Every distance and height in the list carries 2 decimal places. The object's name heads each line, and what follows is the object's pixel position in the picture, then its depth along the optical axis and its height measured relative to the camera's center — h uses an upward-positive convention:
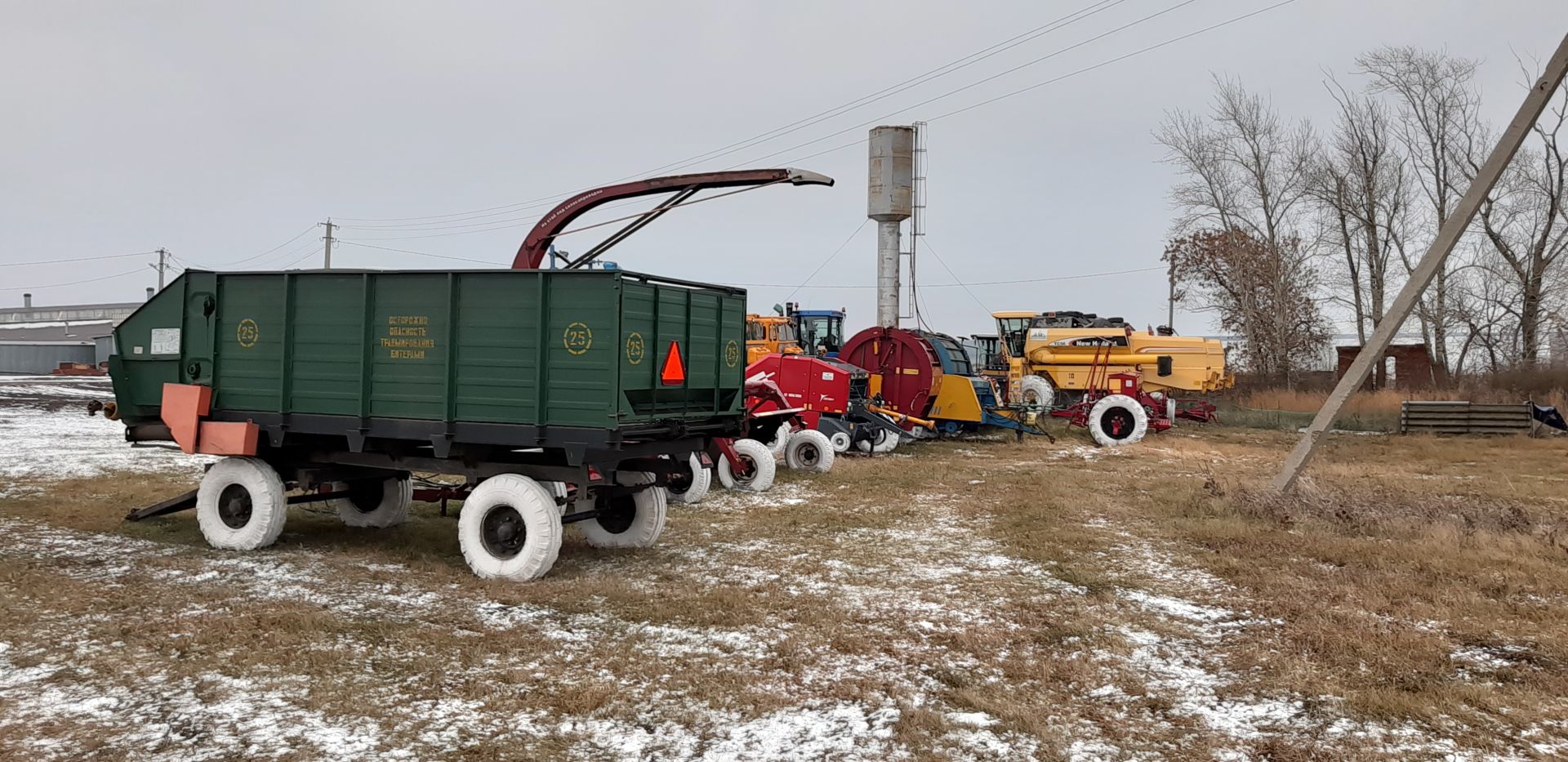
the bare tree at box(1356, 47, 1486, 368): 30.88 +7.77
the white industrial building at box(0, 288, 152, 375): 50.78 +4.11
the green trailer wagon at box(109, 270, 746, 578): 6.97 +0.06
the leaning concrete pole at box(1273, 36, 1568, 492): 9.77 +1.68
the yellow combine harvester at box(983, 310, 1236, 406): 21.41 +1.23
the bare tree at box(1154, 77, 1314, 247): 36.38 +8.87
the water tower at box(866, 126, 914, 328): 26.52 +5.80
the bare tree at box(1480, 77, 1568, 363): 27.78 +4.92
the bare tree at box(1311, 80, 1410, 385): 32.97 +7.36
